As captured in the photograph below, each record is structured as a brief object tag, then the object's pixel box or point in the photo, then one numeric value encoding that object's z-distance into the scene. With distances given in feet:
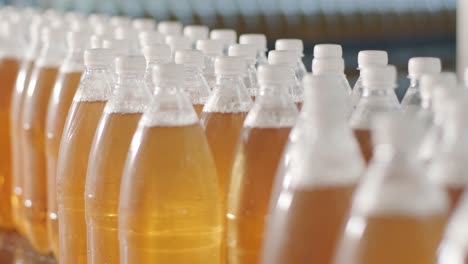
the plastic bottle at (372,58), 4.56
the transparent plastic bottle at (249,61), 5.00
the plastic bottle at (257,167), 4.21
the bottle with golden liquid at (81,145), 5.10
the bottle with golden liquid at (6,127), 7.11
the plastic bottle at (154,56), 4.90
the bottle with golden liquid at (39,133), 6.39
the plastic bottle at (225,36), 5.75
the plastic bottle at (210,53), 5.28
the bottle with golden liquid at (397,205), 3.26
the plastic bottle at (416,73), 4.35
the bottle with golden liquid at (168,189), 4.30
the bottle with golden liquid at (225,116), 4.61
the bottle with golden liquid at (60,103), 5.85
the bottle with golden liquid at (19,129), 6.71
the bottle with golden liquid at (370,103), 3.95
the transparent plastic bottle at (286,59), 4.64
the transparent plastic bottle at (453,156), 3.42
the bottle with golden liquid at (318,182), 3.52
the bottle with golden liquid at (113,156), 4.72
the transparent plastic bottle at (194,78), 4.87
